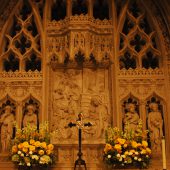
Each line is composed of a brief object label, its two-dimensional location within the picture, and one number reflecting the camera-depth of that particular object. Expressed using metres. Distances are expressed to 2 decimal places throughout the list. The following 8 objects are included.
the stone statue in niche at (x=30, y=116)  7.39
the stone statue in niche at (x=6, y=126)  7.22
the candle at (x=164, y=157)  5.38
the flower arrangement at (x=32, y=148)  6.50
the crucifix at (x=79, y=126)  6.31
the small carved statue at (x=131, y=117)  7.32
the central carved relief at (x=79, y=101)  7.25
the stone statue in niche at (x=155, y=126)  7.16
